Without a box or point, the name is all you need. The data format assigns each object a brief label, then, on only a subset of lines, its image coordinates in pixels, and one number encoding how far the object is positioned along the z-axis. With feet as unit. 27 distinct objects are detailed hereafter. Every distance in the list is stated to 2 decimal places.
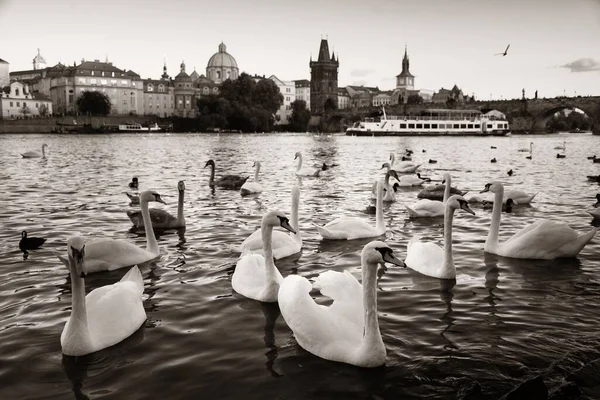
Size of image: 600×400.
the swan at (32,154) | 104.09
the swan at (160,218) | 34.32
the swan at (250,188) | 52.85
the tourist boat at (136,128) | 363.70
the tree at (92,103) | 386.73
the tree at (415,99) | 533.38
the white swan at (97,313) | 15.47
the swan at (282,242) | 25.61
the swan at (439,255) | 23.65
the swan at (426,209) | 39.11
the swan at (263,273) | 20.57
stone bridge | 304.71
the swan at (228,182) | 58.08
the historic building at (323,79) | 525.75
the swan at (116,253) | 24.43
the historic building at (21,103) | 376.48
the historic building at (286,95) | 561.84
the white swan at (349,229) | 31.48
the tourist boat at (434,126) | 304.71
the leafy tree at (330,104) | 499.10
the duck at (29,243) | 28.34
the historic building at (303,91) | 624.18
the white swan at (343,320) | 15.26
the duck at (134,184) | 57.26
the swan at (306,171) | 70.95
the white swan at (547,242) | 26.53
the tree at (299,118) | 453.17
